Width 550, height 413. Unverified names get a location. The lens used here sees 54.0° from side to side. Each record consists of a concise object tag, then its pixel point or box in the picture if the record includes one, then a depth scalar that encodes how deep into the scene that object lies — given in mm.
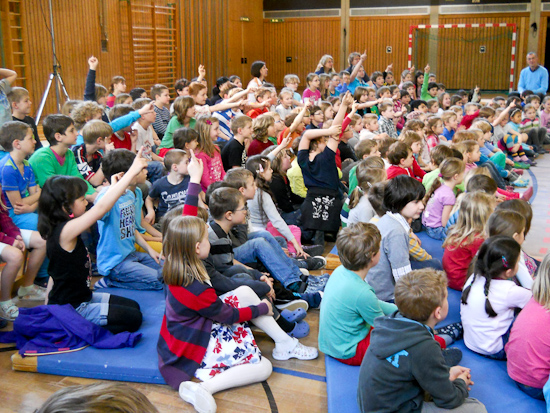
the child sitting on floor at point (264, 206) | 4516
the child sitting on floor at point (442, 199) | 4945
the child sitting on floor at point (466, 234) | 3824
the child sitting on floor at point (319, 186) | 5020
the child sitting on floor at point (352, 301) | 2771
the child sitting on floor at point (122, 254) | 3896
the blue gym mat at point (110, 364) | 2973
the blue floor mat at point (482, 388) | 2639
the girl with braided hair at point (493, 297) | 2879
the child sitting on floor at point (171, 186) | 4633
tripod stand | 7958
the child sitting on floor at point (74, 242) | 3094
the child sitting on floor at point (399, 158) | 5121
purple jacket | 3100
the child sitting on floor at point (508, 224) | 3344
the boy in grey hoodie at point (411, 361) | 2230
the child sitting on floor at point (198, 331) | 2791
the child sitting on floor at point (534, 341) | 2615
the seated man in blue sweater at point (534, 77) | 12203
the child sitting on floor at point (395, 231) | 3383
